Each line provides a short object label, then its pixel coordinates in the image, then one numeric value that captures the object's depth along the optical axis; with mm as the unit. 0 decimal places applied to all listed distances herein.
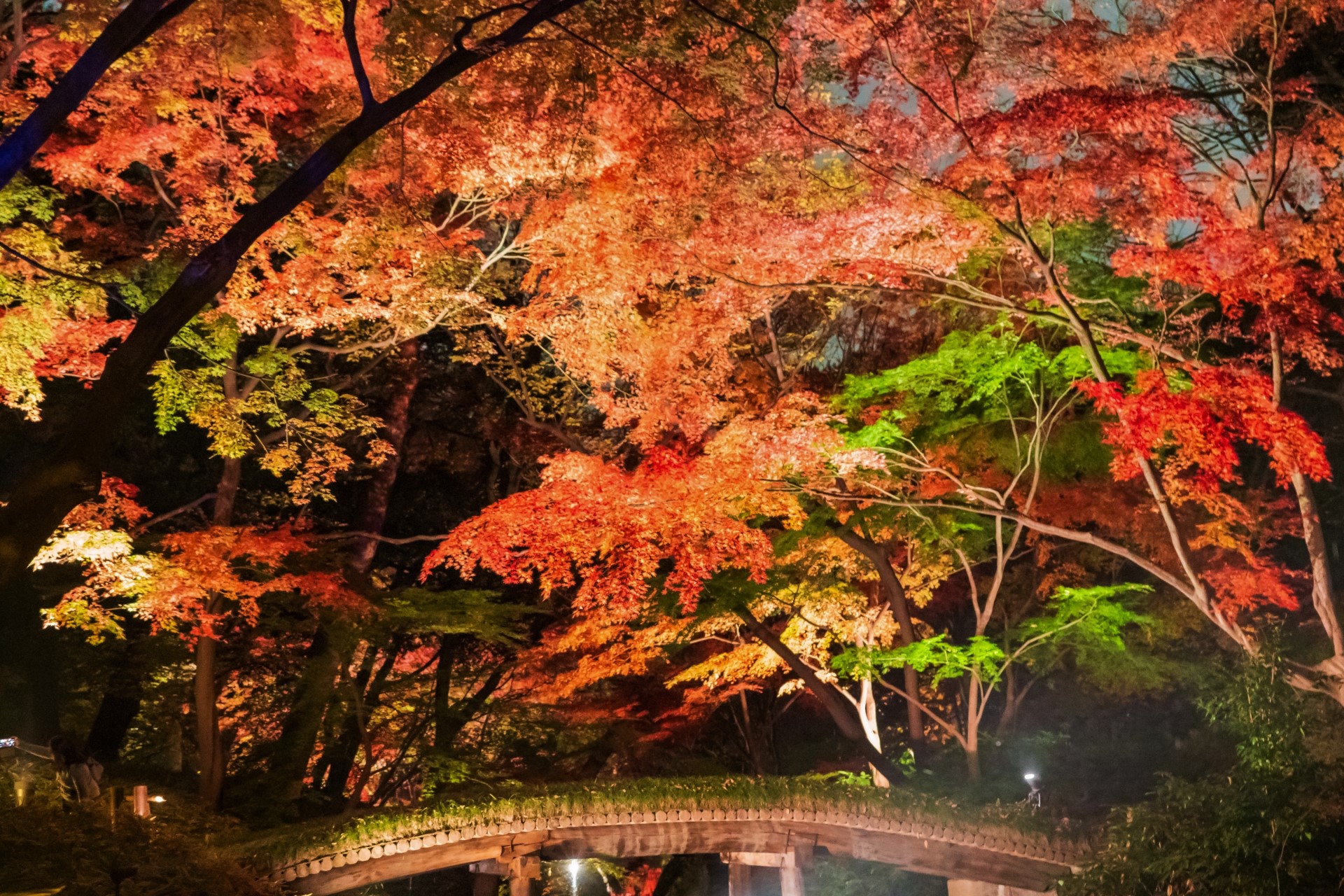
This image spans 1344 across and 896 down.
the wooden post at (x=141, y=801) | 7684
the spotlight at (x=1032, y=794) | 11733
